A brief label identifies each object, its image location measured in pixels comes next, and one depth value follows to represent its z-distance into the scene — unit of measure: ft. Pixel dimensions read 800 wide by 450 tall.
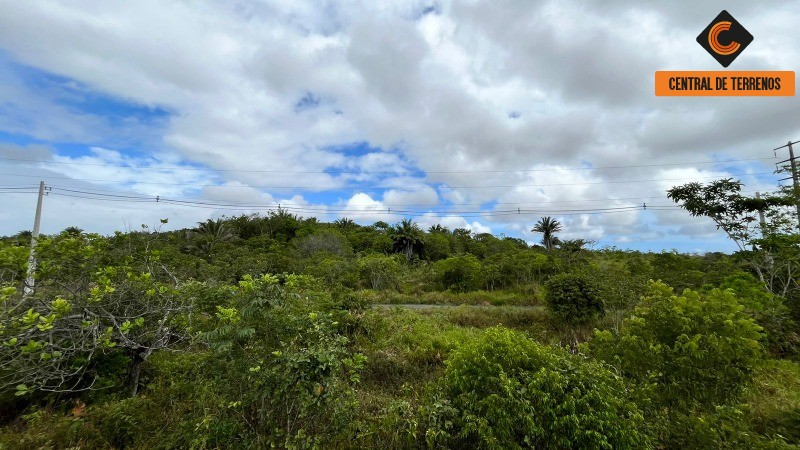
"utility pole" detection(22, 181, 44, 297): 15.56
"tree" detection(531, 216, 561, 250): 128.98
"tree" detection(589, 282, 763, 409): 12.46
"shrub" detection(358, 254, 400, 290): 71.61
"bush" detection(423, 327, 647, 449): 9.95
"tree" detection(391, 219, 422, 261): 112.98
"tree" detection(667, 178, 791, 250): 33.65
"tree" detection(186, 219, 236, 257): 88.48
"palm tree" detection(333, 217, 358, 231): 157.79
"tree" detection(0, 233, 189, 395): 13.23
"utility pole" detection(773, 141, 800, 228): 31.22
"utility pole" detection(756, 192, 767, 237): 31.89
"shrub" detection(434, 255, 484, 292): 68.39
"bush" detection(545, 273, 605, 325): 34.81
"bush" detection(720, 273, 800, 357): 25.76
